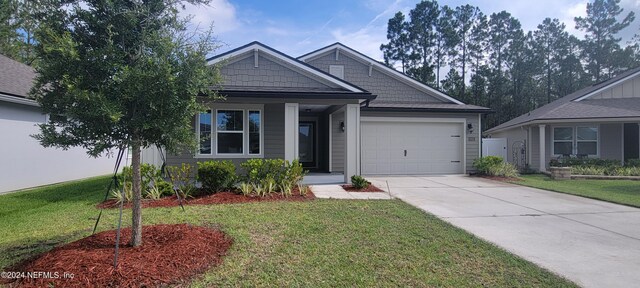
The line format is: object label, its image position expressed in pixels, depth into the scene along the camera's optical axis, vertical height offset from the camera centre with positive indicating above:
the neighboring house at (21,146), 10.16 -0.03
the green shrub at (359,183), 9.68 -1.08
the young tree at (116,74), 3.52 +0.76
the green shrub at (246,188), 8.54 -1.11
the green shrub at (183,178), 8.50 -0.84
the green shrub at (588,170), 13.85 -1.03
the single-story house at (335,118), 10.55 +1.00
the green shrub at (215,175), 8.71 -0.78
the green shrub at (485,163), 13.38 -0.71
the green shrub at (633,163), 14.30 -0.75
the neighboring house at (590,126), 15.43 +0.93
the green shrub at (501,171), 13.29 -1.01
